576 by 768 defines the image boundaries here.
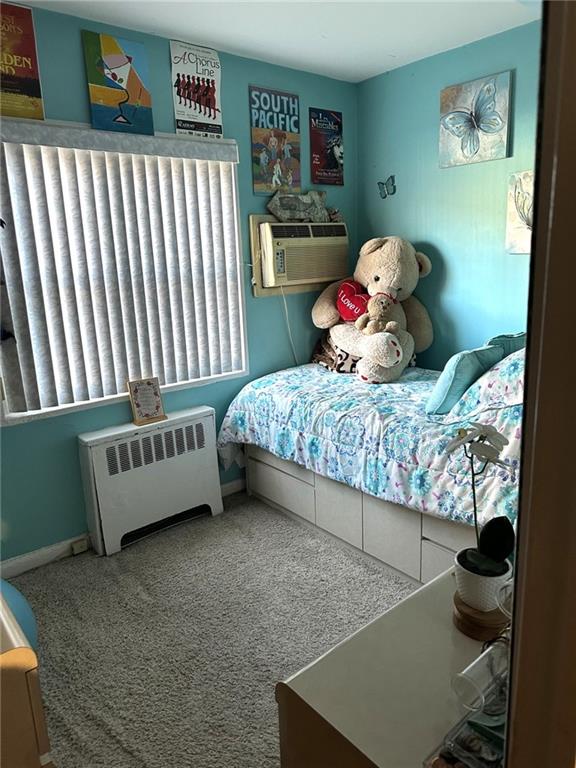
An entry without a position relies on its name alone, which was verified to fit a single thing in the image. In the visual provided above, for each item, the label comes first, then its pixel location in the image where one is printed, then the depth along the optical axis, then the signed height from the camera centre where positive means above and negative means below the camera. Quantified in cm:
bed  205 -78
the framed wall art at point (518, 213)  278 +22
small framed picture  286 -70
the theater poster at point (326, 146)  338 +74
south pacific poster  310 +74
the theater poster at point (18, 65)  225 +89
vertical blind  245 +3
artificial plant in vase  108 -63
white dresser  87 -77
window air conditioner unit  323 +7
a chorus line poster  276 +93
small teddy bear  314 -32
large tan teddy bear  303 -34
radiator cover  268 -106
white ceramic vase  107 -67
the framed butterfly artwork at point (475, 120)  281 +74
